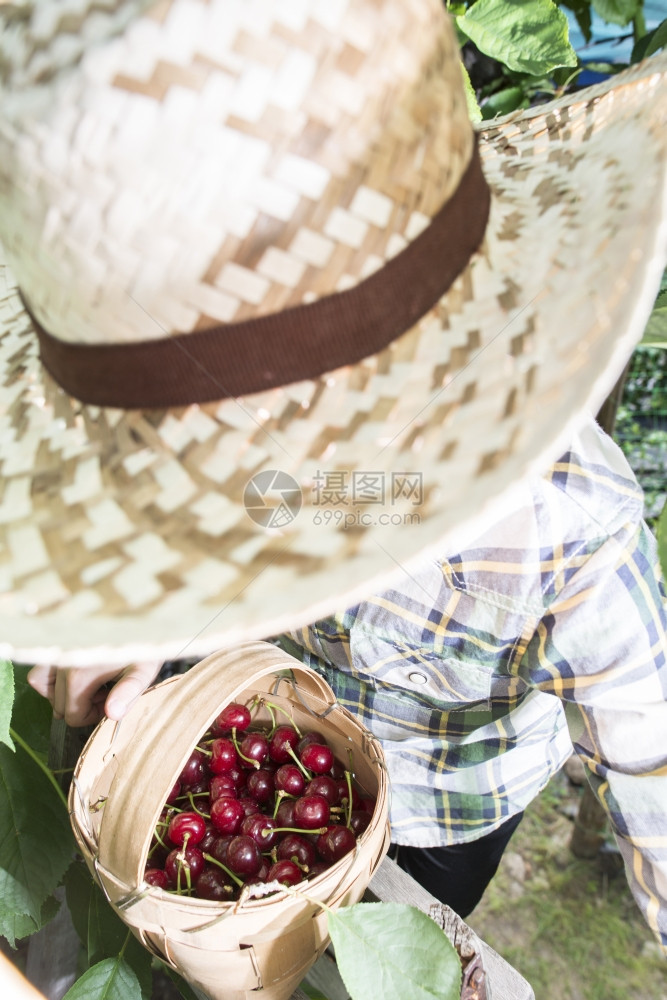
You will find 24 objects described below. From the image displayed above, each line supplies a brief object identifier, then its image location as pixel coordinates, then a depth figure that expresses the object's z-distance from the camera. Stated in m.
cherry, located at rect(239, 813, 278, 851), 0.83
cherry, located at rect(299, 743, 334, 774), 0.86
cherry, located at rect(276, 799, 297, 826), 0.84
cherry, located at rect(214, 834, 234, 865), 0.81
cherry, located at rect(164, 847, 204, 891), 0.77
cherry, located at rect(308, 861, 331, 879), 0.78
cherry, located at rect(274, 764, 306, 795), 0.86
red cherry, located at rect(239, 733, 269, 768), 0.91
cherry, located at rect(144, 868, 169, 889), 0.78
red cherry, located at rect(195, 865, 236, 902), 0.77
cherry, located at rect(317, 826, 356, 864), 0.78
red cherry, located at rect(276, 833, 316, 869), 0.79
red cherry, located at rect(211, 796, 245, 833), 0.84
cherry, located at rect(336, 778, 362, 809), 0.85
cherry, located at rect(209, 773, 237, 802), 0.88
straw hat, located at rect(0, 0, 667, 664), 0.36
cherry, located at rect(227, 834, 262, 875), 0.79
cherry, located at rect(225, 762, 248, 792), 0.90
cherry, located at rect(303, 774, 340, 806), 0.84
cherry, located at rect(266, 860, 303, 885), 0.74
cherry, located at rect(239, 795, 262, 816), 0.88
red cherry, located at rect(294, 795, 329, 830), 0.81
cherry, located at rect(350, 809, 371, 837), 0.81
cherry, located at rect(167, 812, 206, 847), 0.81
